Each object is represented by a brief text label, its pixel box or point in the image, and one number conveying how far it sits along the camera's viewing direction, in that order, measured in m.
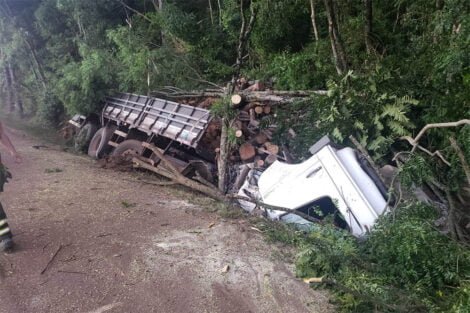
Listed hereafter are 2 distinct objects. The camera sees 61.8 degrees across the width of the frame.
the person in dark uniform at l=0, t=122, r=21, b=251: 4.39
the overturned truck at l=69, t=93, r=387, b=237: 5.18
